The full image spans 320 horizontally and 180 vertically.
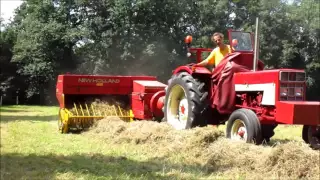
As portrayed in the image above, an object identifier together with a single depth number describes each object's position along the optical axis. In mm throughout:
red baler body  9398
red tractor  5984
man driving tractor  6941
